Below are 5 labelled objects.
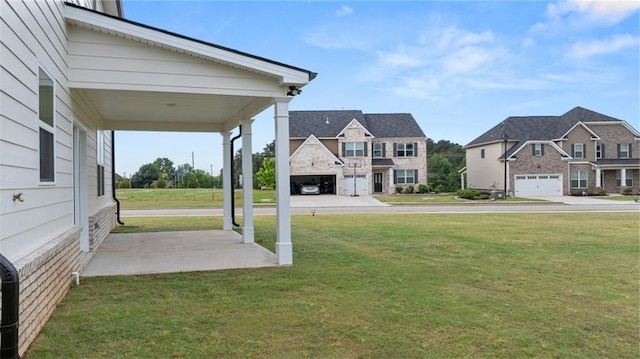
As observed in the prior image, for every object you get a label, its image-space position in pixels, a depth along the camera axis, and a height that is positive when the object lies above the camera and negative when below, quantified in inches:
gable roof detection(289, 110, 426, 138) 1550.2 +199.1
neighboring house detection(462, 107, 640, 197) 1461.6 +79.6
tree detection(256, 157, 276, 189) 1535.4 +28.9
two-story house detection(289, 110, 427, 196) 1477.6 +93.0
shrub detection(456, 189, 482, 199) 1291.8 -38.7
